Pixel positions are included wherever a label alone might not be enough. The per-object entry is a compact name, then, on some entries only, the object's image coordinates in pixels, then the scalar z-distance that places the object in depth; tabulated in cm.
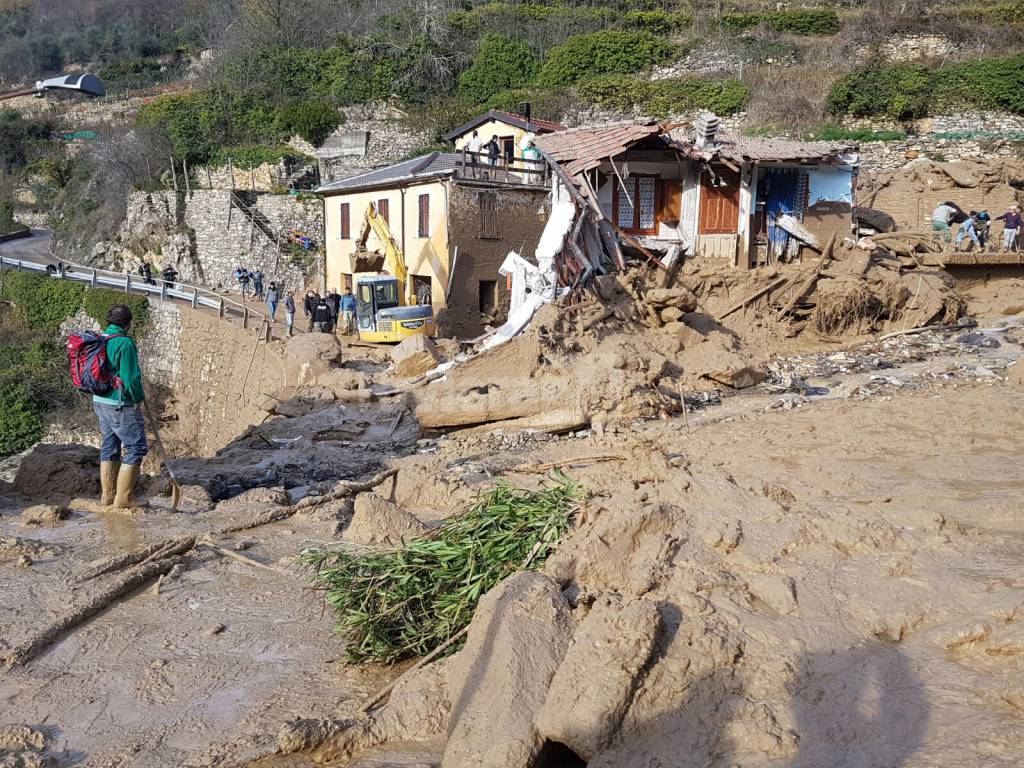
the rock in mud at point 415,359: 1520
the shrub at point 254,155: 3547
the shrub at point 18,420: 2561
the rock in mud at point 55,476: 820
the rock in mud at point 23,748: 371
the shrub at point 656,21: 3962
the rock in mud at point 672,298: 1550
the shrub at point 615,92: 3503
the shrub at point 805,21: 3753
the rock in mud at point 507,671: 359
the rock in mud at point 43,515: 681
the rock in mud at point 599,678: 363
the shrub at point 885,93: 2939
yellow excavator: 1952
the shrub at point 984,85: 2867
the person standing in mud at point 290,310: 2191
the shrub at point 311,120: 3656
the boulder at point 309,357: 1608
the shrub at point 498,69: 3894
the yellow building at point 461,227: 2138
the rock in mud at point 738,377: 1449
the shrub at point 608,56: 3762
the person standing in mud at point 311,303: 2130
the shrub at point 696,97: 3316
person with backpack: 690
